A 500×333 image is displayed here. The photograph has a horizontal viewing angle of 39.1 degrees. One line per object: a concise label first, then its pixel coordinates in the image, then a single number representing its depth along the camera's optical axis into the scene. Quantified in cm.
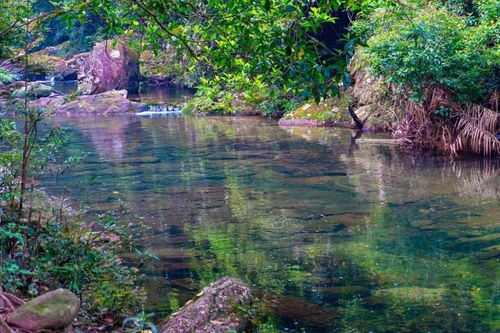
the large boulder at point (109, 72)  3412
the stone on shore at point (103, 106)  2964
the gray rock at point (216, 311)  625
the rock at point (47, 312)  504
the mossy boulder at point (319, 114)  2409
